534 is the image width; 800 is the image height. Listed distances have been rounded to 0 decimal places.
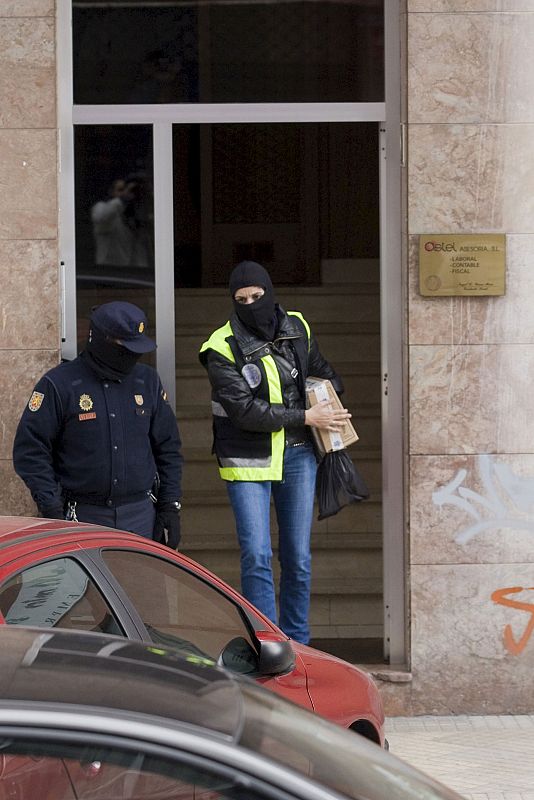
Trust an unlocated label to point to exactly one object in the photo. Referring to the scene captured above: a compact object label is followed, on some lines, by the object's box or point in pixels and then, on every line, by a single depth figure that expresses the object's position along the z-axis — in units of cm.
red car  693
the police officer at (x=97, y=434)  1221
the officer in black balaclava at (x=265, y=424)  1348
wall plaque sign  1393
